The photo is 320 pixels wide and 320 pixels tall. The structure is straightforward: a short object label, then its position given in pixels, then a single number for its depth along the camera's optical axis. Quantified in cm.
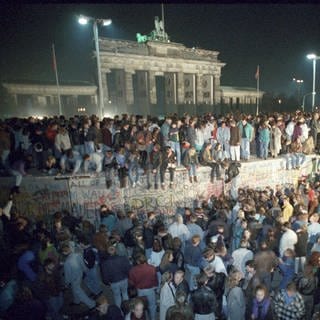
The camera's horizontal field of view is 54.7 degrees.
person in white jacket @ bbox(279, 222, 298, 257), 775
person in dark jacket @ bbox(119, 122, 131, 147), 1273
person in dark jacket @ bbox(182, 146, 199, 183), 1300
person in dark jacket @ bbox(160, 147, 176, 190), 1218
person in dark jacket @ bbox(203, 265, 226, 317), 606
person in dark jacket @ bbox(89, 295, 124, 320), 521
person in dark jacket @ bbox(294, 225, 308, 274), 789
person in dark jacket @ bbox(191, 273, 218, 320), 565
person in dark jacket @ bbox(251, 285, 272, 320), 558
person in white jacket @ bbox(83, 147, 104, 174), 1233
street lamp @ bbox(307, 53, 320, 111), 2580
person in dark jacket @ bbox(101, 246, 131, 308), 677
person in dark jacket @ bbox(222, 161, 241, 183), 1374
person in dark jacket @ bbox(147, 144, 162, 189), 1214
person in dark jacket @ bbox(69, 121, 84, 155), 1257
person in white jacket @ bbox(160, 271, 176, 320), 598
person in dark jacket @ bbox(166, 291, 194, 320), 524
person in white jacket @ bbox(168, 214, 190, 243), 842
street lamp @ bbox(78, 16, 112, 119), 1520
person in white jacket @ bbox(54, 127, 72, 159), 1208
